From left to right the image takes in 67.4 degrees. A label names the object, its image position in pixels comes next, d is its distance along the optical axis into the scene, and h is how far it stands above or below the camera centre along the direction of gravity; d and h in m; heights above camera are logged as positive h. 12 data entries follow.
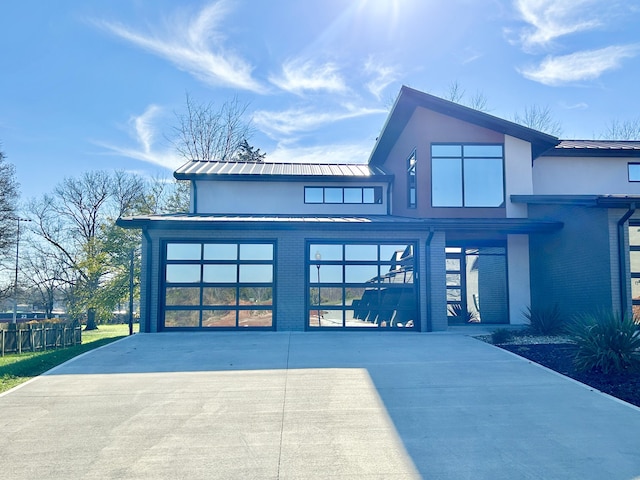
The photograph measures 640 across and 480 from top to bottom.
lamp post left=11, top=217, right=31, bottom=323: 30.31 +0.60
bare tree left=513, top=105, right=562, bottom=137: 31.36 +10.69
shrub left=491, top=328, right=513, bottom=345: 11.19 -1.31
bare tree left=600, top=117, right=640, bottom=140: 30.12 +9.65
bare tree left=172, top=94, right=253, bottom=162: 31.25 +10.04
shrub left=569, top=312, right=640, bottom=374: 7.75 -1.08
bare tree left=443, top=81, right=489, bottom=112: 31.23 +12.07
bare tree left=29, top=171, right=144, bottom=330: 33.53 +5.06
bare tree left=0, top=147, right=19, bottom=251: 29.08 +4.77
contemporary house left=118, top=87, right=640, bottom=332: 12.91 +0.98
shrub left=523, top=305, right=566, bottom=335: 12.51 -1.08
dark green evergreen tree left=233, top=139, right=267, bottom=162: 33.75 +9.40
